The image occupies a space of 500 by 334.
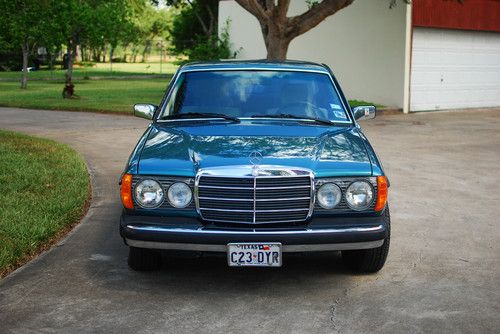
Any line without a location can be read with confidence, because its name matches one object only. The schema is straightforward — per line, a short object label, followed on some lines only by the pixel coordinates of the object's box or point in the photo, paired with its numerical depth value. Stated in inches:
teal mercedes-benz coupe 216.4
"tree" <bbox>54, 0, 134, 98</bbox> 1261.1
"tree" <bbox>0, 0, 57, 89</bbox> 1202.0
